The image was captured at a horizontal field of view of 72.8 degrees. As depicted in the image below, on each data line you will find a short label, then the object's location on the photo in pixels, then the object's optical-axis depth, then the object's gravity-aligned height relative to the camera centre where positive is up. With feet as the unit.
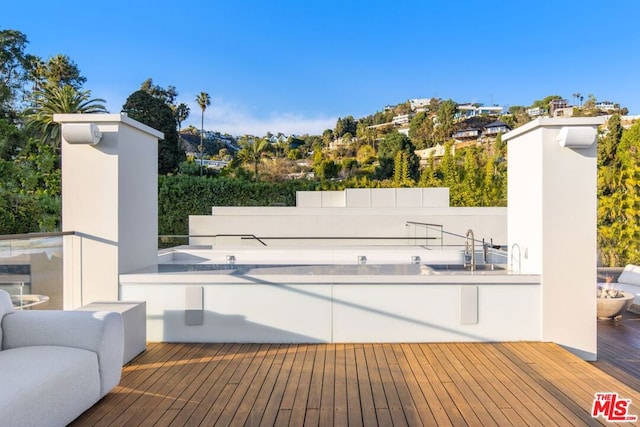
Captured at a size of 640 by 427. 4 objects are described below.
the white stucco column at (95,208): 11.50 +0.03
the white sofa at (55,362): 5.98 -2.42
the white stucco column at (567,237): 11.41 -0.75
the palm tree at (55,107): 62.95 +15.68
